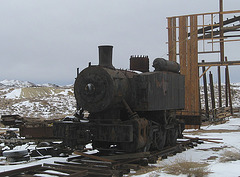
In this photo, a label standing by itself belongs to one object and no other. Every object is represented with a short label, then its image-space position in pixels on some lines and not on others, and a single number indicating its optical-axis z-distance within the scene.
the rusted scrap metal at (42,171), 7.09
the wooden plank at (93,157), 8.78
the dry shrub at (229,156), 9.14
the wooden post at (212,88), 26.19
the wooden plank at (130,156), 9.02
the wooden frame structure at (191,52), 20.20
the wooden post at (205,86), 26.02
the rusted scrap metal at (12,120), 15.13
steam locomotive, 9.16
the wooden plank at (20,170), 6.98
